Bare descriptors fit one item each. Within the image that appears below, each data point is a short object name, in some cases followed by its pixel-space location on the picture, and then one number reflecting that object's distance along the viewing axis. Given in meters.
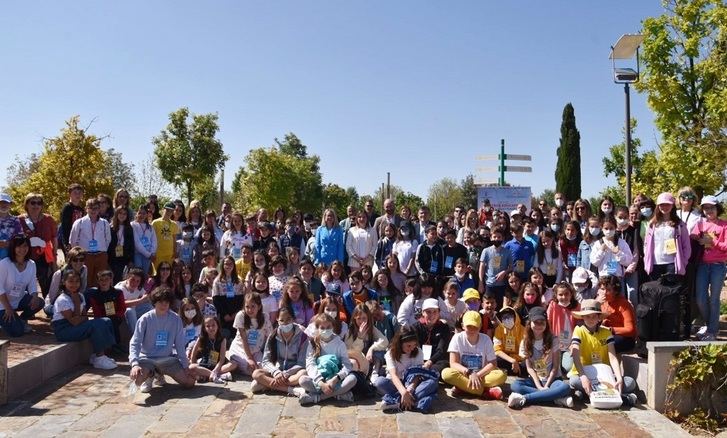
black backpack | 6.65
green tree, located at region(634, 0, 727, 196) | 14.44
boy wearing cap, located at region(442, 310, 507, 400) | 6.21
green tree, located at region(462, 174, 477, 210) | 55.21
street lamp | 11.69
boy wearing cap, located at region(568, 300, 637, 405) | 6.13
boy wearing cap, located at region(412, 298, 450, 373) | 6.76
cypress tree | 28.41
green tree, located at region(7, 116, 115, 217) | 18.00
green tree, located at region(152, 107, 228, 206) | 25.50
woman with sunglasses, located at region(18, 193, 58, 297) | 8.17
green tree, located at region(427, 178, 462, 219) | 57.78
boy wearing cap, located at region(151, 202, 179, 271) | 9.26
